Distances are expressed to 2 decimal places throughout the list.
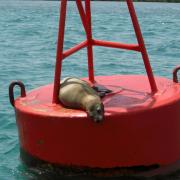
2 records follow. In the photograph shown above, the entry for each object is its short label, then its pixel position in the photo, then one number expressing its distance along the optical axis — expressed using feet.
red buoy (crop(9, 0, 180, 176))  31.37
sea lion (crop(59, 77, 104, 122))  31.16
